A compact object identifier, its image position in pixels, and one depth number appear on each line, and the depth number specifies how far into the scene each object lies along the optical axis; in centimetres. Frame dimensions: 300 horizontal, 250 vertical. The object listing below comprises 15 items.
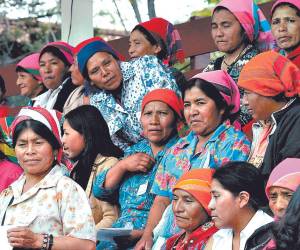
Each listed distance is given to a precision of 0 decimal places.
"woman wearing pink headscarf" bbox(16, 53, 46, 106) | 946
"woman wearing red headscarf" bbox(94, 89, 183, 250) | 689
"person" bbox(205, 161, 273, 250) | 553
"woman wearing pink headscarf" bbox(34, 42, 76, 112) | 892
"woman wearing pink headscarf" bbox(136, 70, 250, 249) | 631
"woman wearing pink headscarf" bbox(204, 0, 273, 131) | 725
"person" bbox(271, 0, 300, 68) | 696
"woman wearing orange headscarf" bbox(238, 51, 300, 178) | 585
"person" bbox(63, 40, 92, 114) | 831
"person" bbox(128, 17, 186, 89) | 821
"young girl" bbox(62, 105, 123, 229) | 700
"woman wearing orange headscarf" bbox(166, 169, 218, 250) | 591
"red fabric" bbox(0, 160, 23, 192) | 715
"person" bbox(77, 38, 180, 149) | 777
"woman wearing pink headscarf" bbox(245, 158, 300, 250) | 521
